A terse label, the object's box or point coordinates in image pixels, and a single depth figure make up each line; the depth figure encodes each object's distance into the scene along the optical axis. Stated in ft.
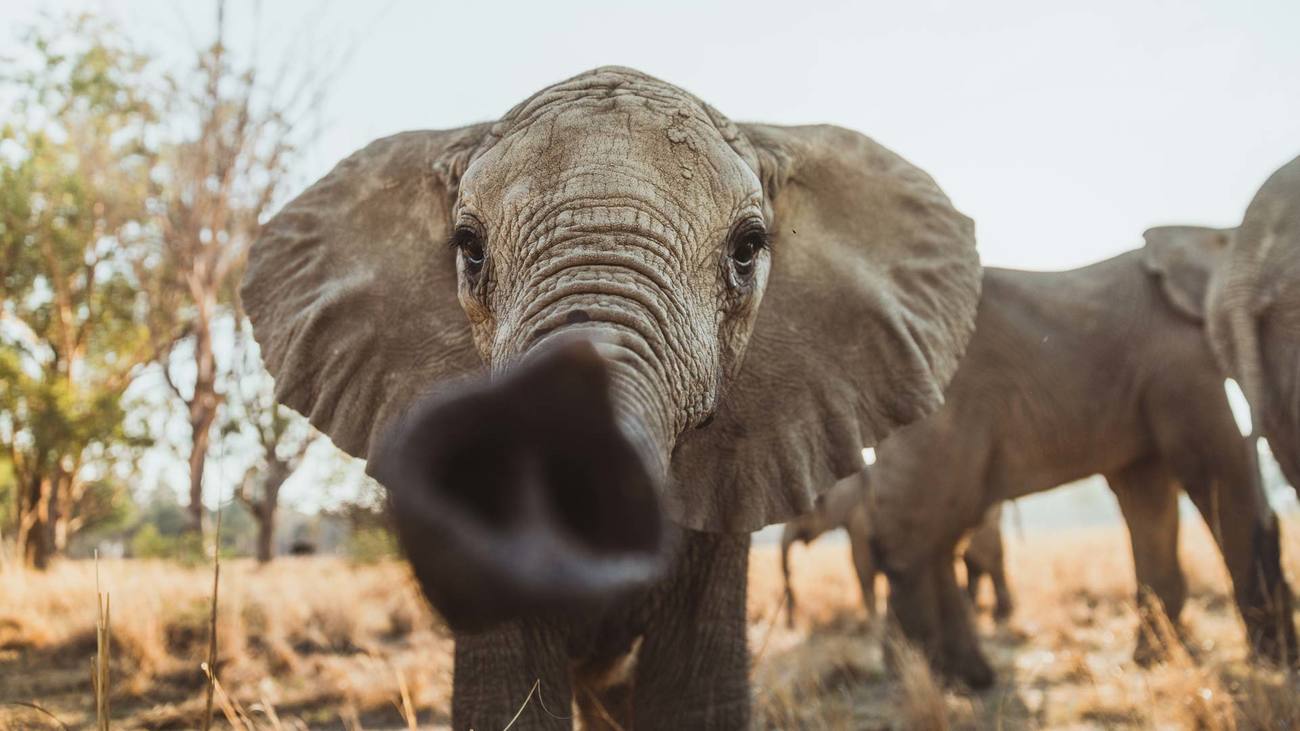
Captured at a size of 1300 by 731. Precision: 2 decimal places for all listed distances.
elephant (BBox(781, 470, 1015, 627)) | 31.35
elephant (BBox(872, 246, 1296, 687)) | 19.15
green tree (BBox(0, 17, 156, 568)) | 53.16
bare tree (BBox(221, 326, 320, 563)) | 68.03
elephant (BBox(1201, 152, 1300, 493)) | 12.84
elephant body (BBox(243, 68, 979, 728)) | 3.95
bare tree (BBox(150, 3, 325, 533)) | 55.26
